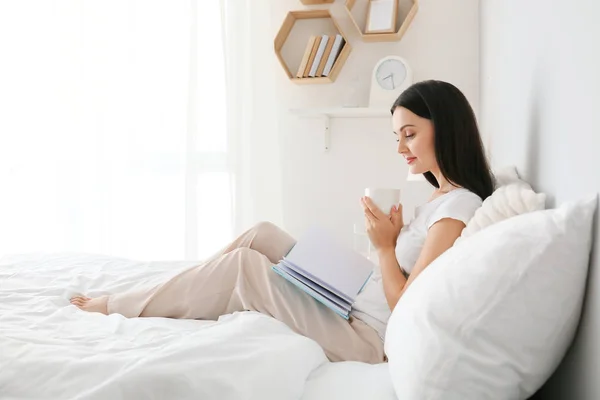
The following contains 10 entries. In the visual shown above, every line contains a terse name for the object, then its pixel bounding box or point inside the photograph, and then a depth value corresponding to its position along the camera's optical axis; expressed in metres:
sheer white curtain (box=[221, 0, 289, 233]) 2.73
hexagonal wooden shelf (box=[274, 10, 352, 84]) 2.63
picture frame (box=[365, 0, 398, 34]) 2.48
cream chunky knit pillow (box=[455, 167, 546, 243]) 0.87
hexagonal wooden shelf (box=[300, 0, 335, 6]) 2.64
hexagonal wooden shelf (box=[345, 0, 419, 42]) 2.49
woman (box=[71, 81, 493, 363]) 1.21
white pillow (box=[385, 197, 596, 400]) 0.64
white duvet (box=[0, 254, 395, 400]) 0.77
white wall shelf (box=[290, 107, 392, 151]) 2.49
